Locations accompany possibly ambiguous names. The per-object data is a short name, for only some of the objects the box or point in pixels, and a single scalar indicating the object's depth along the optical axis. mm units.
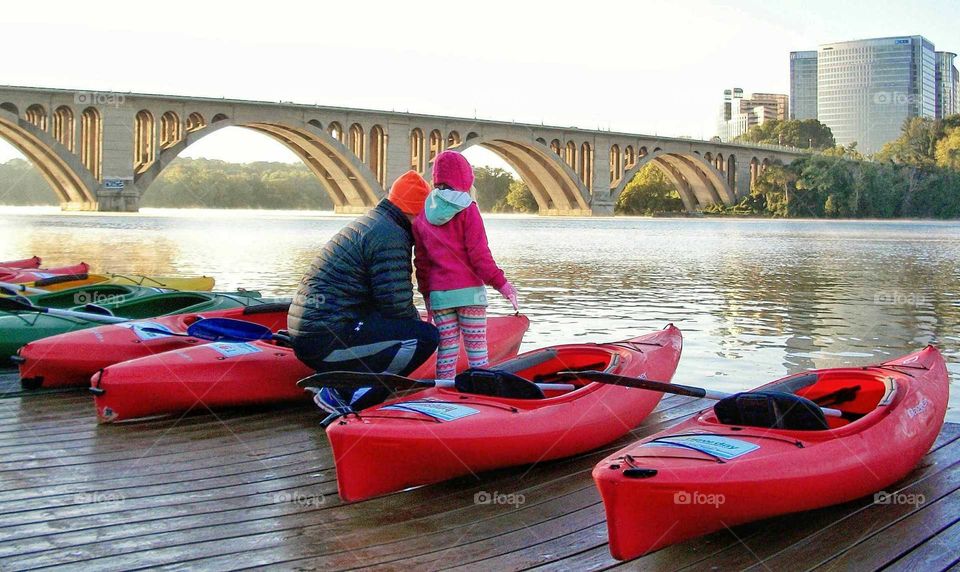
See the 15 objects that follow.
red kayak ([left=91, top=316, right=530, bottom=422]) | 4566
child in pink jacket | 4371
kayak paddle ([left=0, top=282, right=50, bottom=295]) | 7664
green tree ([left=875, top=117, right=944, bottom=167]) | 79375
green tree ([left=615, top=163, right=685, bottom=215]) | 78188
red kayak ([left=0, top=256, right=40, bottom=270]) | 11283
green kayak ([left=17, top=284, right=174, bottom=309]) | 7688
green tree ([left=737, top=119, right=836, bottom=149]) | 107938
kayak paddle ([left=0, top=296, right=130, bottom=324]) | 6215
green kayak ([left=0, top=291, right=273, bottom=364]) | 6161
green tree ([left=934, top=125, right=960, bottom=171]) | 71500
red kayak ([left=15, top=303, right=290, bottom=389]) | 5328
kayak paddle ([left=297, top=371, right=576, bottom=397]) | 3746
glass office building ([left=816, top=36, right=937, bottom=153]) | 114000
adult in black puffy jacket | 4227
